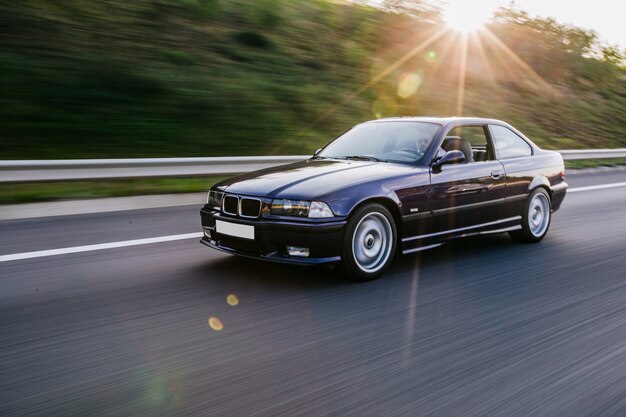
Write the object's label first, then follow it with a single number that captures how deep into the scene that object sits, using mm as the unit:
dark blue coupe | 4980
